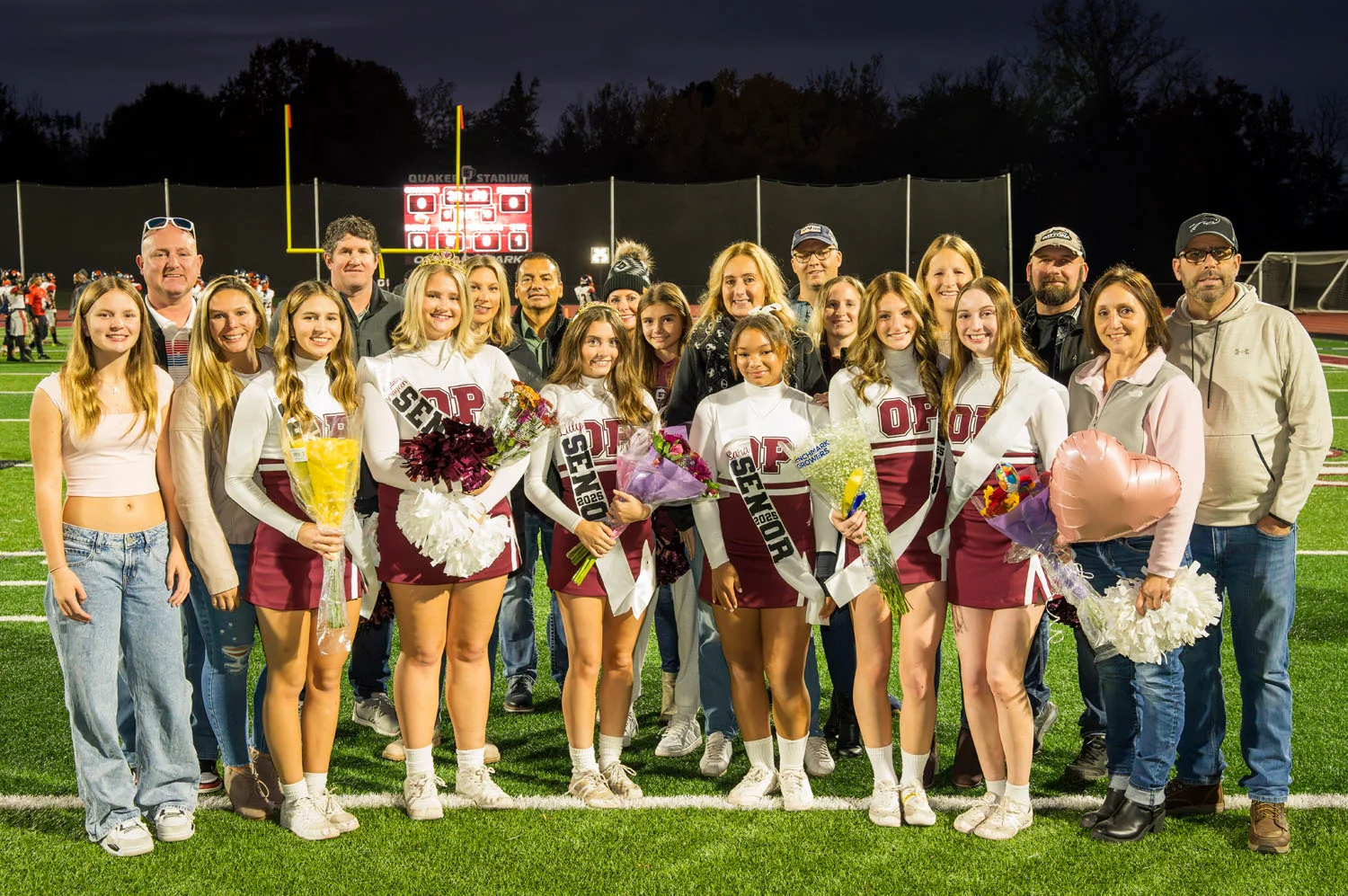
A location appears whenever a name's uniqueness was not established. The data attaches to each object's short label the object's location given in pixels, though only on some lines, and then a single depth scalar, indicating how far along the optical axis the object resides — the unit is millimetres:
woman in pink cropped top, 3367
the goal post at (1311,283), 27297
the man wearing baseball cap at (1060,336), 4113
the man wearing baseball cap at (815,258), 4871
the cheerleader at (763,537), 3715
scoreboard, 22094
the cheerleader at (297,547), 3469
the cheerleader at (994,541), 3479
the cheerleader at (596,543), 3838
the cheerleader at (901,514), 3627
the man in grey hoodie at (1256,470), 3514
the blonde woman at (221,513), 3484
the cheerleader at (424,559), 3656
